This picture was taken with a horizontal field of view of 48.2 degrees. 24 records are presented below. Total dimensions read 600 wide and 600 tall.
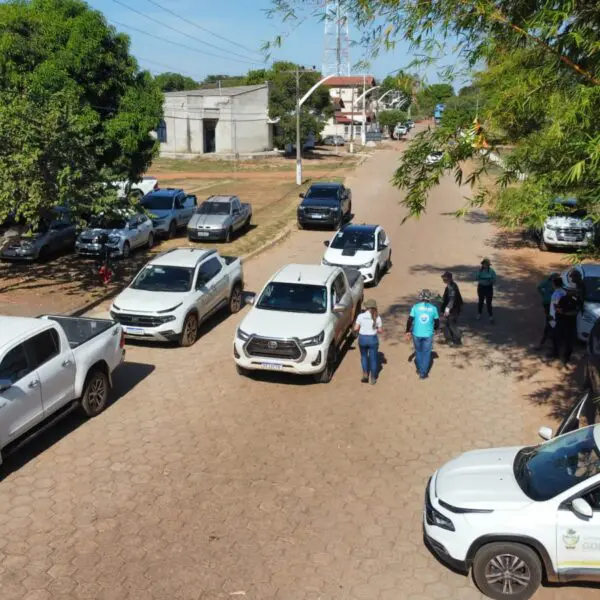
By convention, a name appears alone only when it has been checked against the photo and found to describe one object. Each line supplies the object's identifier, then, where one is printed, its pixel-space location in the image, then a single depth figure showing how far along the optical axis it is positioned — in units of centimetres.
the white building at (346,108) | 9502
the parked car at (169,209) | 2467
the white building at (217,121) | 6022
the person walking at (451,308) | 1302
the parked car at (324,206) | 2741
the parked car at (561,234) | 2266
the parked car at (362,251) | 1812
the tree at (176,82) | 12829
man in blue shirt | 1127
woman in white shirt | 1100
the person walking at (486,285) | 1433
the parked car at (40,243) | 2058
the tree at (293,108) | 5878
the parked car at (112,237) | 2105
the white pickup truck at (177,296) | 1291
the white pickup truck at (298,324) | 1102
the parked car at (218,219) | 2391
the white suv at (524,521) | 585
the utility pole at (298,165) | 4097
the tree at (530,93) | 740
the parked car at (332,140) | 7777
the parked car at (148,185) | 3503
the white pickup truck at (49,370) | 820
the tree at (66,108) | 1491
